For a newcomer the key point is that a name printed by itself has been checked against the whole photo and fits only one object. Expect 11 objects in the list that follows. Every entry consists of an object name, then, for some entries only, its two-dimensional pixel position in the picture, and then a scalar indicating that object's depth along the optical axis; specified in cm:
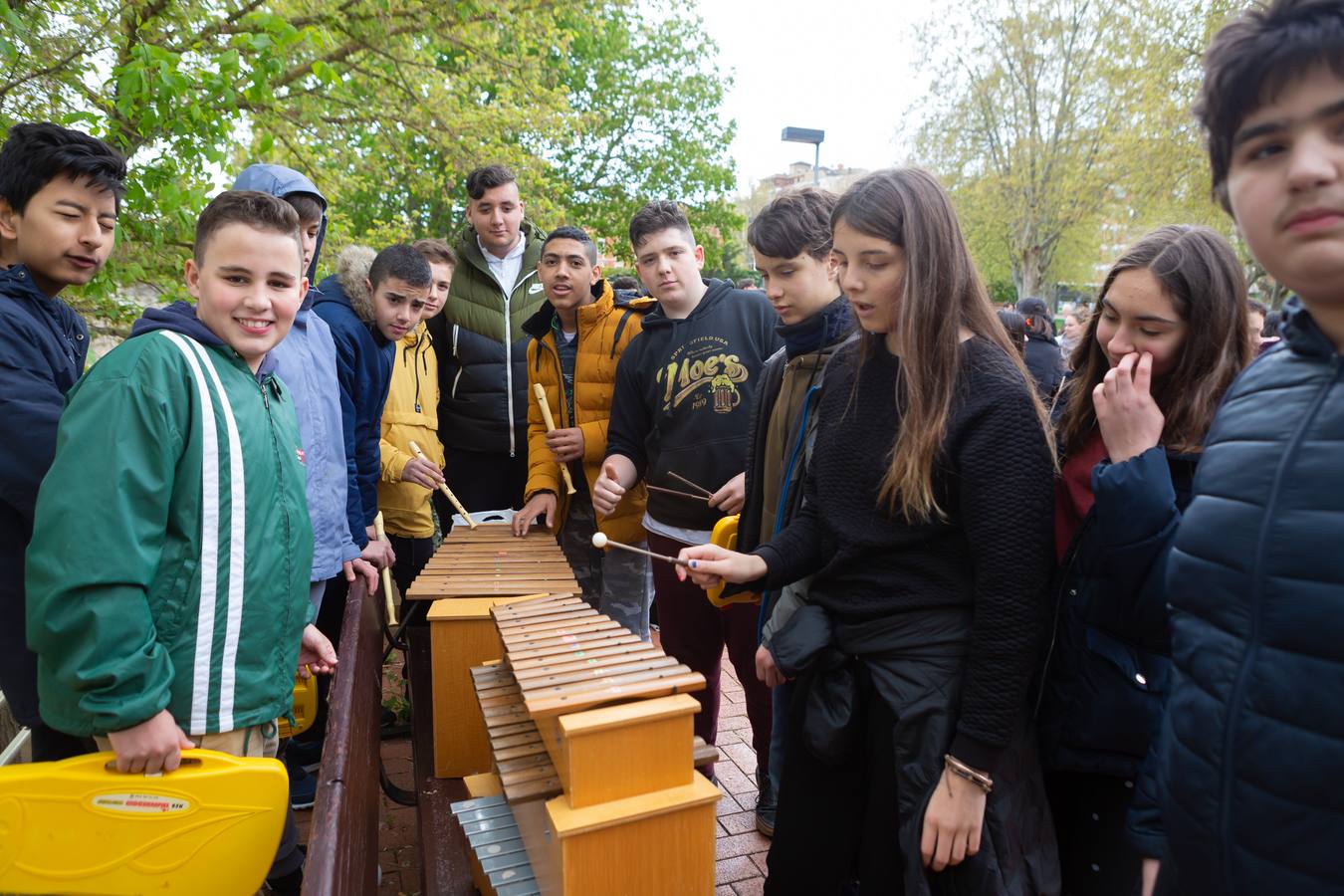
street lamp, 1364
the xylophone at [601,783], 182
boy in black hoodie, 326
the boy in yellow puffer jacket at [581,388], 382
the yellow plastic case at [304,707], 340
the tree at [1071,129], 1449
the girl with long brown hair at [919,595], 165
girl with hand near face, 159
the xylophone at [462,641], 283
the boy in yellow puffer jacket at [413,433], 408
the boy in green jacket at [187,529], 167
